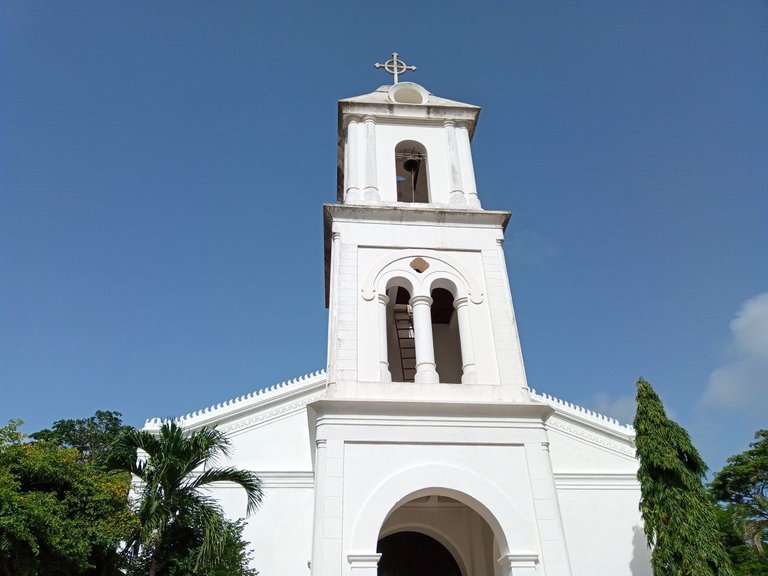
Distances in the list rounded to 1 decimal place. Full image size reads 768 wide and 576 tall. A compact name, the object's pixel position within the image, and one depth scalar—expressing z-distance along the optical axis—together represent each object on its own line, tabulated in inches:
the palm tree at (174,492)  336.5
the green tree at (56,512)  307.1
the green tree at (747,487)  792.0
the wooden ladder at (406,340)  533.3
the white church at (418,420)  354.6
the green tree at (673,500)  534.6
